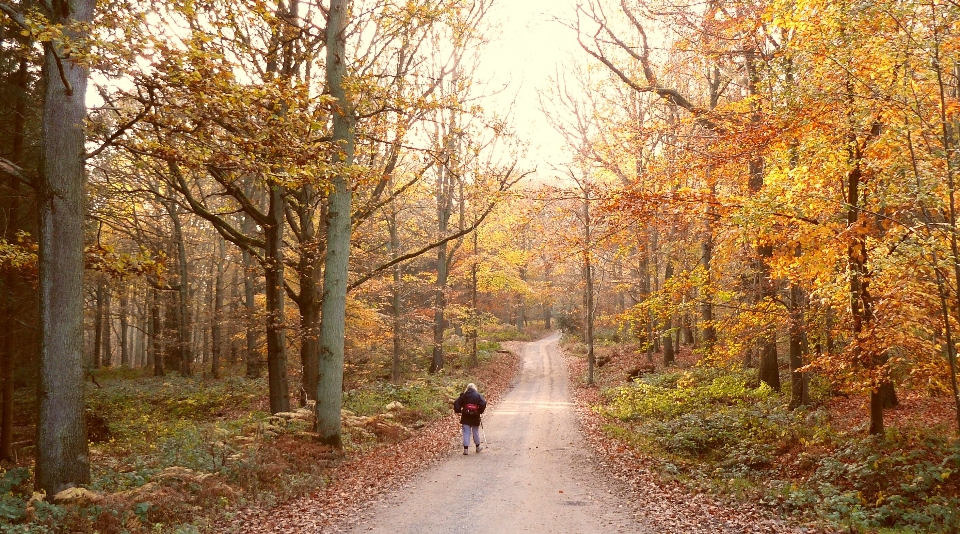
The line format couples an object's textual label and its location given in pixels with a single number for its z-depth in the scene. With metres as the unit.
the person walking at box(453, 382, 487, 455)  13.23
